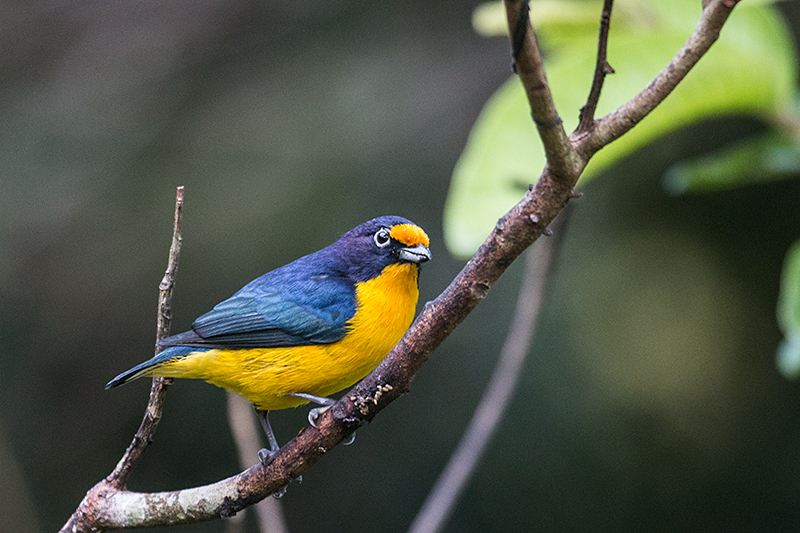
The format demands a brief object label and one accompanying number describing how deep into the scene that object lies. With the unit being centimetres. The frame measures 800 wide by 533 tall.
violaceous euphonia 512
